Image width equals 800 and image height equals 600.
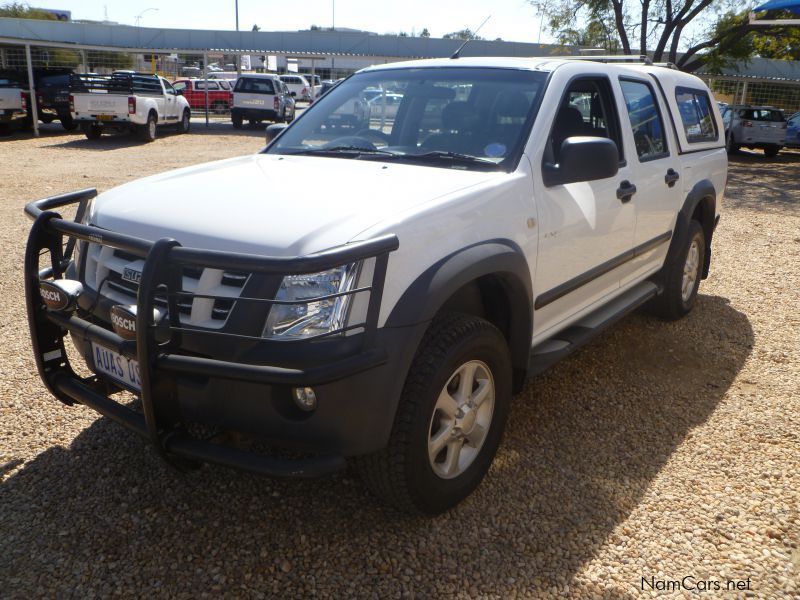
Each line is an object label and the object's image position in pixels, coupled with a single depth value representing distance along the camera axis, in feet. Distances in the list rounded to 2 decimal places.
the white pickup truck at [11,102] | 64.80
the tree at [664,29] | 68.03
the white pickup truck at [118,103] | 61.36
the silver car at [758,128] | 70.23
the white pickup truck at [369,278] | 7.84
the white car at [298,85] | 128.77
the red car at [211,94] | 106.22
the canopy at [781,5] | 51.19
